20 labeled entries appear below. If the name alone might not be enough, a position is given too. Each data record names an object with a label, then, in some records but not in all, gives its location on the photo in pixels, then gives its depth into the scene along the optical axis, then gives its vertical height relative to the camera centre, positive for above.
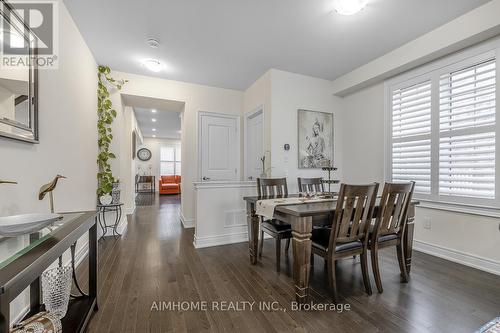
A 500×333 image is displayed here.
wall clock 10.32 +0.51
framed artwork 3.77 +0.48
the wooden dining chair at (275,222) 2.38 -0.68
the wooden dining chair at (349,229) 1.75 -0.54
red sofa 9.34 -0.86
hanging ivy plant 3.49 +0.60
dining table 1.75 -0.50
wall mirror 1.35 +0.58
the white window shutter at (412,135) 2.96 +0.43
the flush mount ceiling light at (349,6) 2.11 +1.54
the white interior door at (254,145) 4.13 +0.39
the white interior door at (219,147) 4.36 +0.37
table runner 2.13 -0.39
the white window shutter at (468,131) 2.39 +0.39
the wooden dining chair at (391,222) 1.96 -0.54
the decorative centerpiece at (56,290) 1.38 -0.80
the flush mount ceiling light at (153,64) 3.24 +1.51
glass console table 0.70 -0.38
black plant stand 3.48 -0.85
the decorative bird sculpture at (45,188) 1.66 -0.18
